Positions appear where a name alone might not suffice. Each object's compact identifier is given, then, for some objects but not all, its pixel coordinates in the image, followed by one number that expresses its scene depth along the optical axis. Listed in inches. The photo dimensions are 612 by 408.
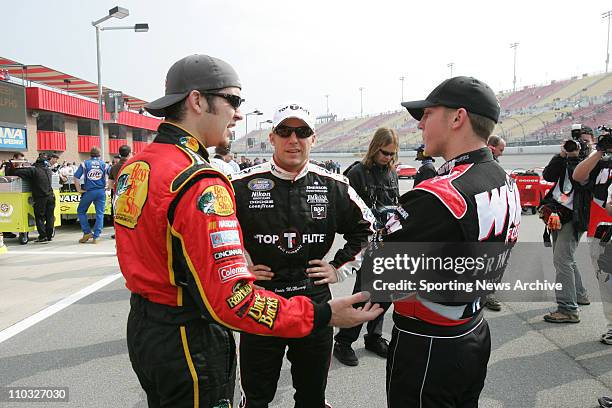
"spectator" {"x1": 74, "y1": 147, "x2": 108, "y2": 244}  378.6
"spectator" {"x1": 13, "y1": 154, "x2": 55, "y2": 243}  369.1
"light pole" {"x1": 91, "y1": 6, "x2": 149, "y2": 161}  625.5
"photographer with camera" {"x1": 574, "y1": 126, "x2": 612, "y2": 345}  159.6
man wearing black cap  64.7
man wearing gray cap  57.1
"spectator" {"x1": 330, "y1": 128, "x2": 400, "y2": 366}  161.0
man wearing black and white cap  95.6
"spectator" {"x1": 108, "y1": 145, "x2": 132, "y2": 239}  356.7
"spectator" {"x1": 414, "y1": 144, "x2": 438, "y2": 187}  172.8
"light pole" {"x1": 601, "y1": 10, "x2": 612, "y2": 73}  2650.6
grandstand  2020.2
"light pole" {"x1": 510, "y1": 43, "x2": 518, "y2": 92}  3406.0
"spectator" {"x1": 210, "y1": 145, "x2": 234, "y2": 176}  197.3
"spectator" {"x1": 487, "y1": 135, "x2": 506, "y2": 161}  220.1
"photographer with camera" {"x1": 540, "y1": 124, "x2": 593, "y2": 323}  185.0
